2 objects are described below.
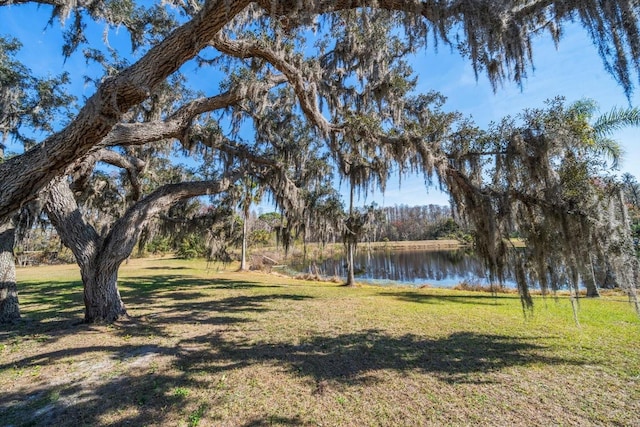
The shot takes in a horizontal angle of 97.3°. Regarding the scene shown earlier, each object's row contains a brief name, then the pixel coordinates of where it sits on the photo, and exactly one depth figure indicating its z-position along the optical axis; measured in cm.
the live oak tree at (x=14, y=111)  570
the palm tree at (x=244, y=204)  837
